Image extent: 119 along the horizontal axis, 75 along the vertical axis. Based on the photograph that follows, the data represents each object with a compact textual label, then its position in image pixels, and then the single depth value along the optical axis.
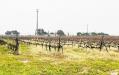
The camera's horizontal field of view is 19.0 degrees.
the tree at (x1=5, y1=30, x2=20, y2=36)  166.43
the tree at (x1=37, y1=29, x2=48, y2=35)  156.23
